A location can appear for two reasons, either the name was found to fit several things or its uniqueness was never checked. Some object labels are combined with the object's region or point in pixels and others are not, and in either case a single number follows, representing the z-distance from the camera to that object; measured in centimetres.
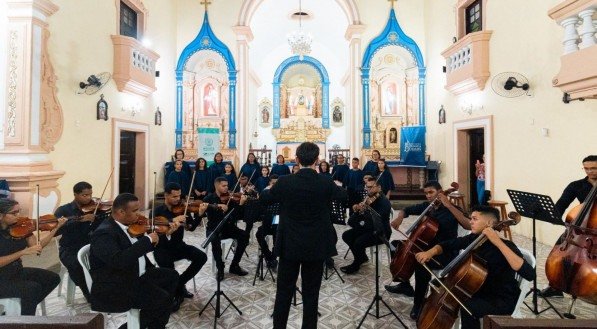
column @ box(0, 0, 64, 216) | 523
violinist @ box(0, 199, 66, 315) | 285
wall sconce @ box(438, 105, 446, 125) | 941
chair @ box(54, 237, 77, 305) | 368
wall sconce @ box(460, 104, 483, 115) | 783
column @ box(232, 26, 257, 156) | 1102
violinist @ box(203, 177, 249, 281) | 461
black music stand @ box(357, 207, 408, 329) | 322
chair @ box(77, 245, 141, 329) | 273
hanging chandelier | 1218
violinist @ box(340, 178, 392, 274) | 464
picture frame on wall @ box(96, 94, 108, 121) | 722
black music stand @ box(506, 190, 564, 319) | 327
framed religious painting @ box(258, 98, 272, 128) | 1770
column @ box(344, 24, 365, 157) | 1087
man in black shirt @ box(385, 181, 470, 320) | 345
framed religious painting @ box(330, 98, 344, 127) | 1767
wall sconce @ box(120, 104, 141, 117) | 822
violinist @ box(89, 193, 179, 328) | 260
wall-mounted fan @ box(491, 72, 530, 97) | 628
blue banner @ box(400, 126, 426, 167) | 1004
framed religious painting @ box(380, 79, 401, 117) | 1144
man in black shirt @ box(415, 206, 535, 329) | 247
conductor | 268
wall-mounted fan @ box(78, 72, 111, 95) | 673
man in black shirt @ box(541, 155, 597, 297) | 353
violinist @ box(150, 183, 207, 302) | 382
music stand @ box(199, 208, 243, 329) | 332
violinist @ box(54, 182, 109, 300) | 338
